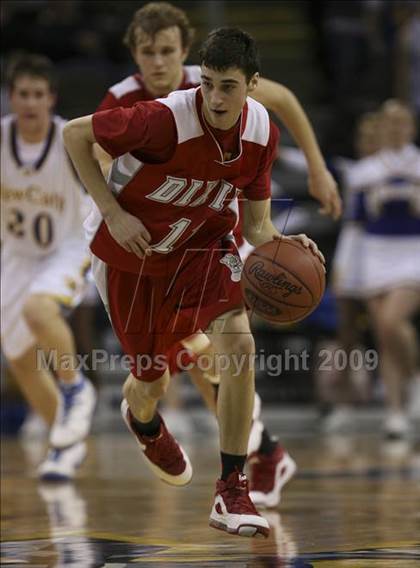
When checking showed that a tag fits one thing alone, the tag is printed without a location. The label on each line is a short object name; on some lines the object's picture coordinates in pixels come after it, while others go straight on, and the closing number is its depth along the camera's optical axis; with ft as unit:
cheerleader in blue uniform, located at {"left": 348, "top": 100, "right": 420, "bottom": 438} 74.69
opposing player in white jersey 54.70
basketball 36.32
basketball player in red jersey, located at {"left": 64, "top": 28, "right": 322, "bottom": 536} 35.37
